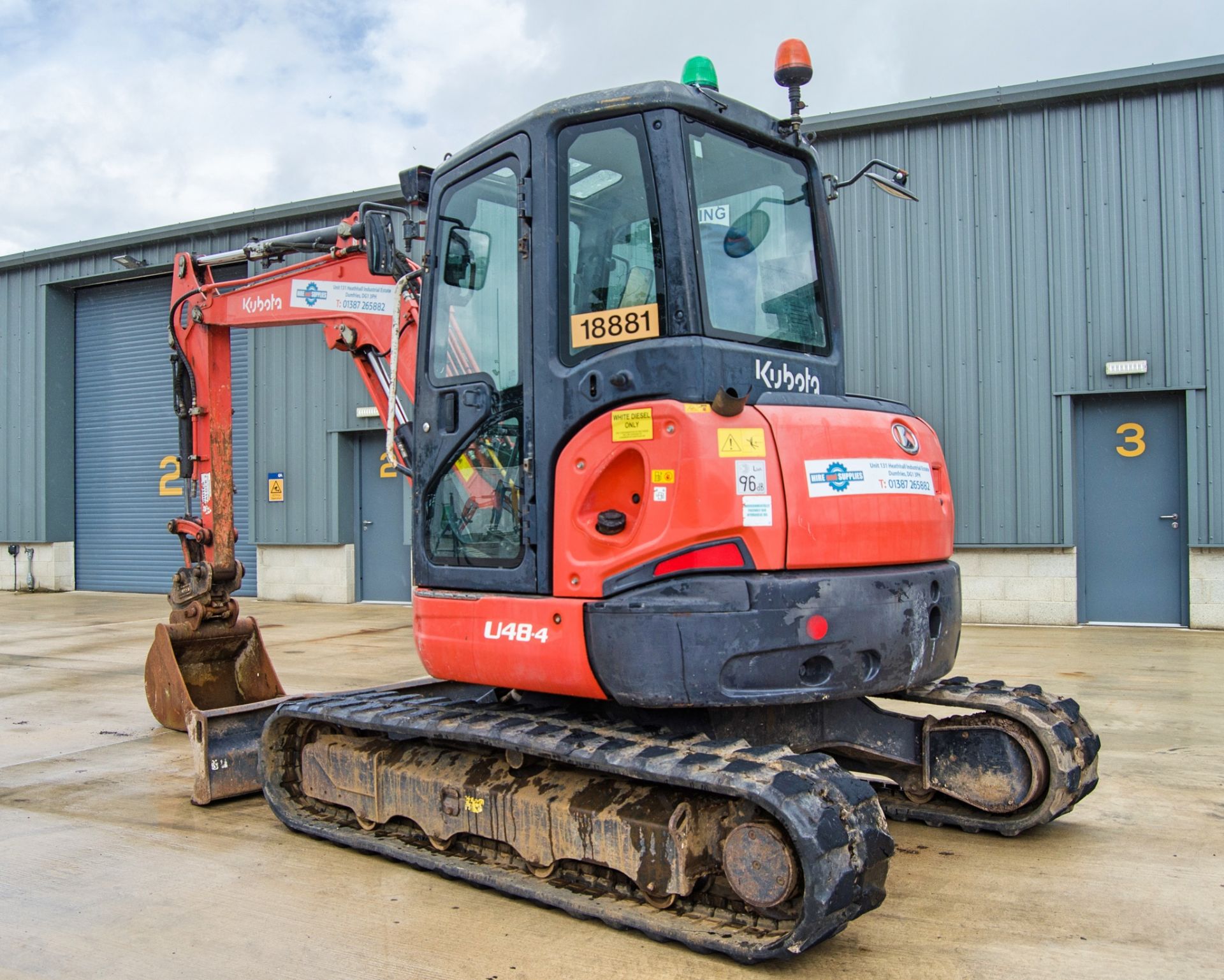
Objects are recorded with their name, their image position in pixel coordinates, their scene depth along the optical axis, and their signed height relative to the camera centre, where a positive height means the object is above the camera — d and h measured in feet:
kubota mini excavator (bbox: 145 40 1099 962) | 11.93 -0.89
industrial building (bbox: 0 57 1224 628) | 38.47 +6.55
